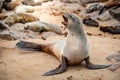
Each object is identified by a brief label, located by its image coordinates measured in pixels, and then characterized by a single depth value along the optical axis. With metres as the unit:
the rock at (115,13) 9.02
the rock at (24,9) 10.10
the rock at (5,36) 6.76
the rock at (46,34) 7.32
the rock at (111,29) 7.88
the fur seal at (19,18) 8.14
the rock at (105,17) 9.16
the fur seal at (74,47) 4.88
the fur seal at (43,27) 7.66
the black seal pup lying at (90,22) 8.65
